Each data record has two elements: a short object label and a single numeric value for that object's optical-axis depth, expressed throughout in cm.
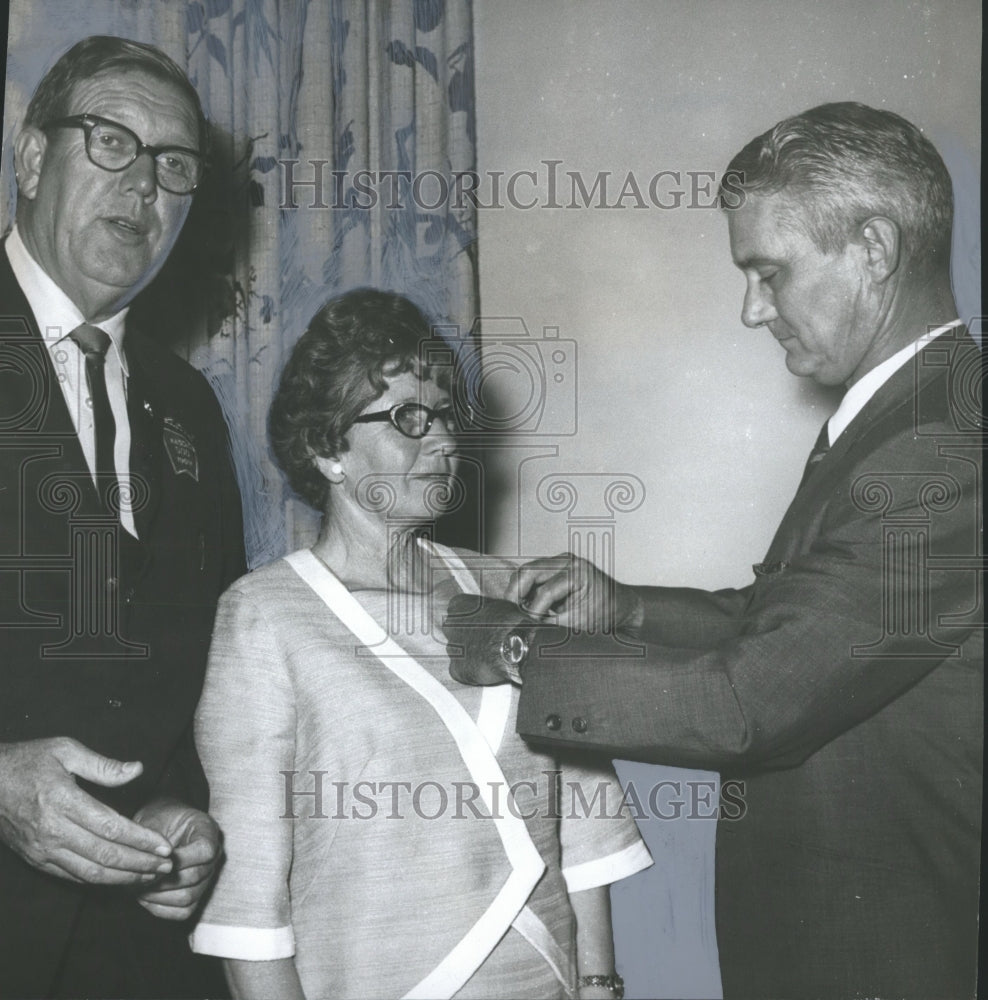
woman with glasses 218
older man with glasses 226
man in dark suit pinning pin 223
